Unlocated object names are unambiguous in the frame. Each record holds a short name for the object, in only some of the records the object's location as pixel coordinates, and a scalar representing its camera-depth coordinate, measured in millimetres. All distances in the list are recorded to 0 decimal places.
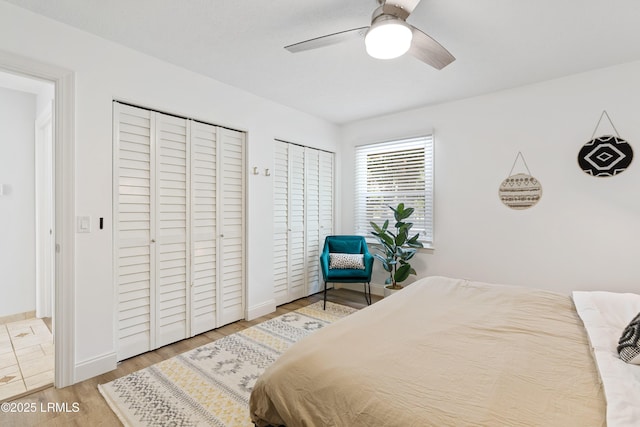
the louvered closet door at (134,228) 2428
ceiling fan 1645
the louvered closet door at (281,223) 3727
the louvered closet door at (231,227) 3137
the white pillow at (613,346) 881
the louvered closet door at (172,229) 2670
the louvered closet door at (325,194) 4375
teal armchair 3648
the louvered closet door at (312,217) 4160
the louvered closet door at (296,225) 3930
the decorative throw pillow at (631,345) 1155
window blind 3832
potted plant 3715
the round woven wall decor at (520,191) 3141
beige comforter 954
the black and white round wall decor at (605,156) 2709
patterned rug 1814
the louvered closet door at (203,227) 2902
